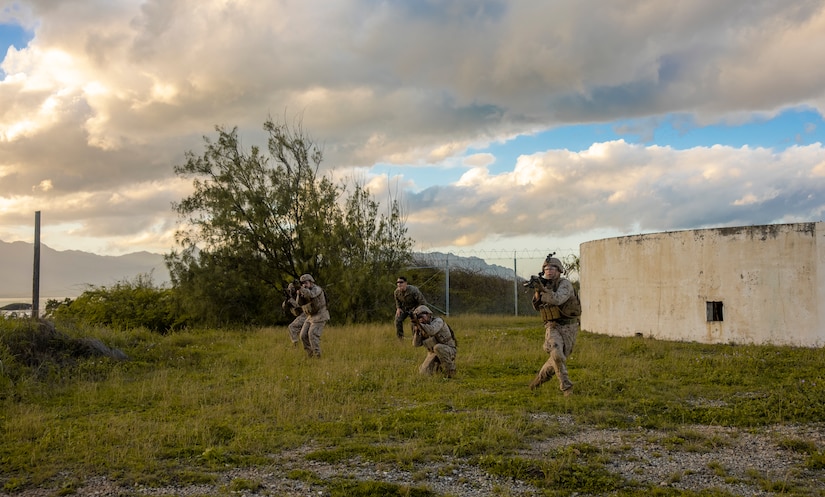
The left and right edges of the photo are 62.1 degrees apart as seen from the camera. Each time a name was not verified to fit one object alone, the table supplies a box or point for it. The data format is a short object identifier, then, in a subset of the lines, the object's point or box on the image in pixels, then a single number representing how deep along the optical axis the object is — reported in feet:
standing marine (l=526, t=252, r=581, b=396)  28.09
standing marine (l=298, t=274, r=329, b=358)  40.60
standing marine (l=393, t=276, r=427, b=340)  45.70
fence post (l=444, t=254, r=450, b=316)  75.61
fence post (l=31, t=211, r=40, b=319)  50.26
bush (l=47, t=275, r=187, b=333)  64.75
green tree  63.21
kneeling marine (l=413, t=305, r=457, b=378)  32.76
